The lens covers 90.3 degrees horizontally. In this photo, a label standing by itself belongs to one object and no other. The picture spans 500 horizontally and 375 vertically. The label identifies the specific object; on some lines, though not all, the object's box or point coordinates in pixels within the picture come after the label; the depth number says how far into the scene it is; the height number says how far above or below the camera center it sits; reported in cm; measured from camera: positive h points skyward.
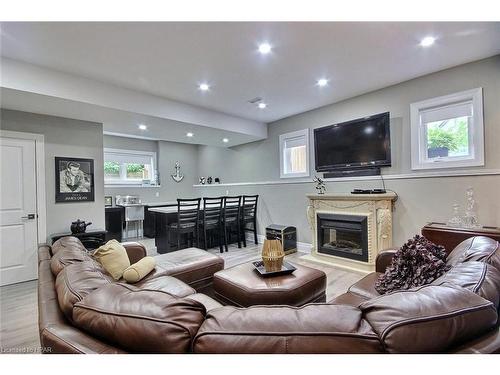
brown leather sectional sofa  78 -47
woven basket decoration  228 -64
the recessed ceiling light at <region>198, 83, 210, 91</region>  344 +145
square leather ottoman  196 -83
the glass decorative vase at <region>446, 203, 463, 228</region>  304 -44
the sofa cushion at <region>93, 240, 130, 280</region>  217 -60
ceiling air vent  407 +146
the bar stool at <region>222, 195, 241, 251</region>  525 -60
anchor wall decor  762 +47
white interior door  336 -26
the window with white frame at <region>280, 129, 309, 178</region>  493 +69
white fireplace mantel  361 -42
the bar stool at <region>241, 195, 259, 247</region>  565 -56
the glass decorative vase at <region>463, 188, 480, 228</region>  294 -35
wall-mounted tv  377 +68
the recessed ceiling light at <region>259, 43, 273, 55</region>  251 +144
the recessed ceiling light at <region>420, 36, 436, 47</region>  249 +146
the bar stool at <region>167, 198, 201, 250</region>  458 -61
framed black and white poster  382 +19
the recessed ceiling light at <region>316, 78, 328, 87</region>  342 +147
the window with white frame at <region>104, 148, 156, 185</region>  654 +67
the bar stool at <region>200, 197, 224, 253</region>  489 -64
